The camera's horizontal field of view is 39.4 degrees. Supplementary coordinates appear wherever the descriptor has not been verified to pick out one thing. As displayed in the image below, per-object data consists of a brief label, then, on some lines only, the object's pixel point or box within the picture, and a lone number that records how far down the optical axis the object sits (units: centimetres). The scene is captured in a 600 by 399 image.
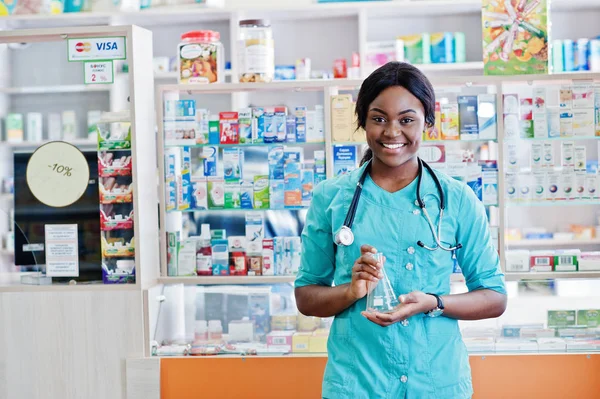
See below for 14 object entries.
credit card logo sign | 366
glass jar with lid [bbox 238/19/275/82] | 375
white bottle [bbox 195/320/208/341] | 382
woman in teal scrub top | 192
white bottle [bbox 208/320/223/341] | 382
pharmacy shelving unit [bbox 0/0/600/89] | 590
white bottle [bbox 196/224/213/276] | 385
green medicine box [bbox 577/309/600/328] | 372
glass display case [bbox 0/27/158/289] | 365
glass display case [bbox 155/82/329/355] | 382
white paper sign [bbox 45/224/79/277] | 376
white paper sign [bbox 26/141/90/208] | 373
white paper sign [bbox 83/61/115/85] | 364
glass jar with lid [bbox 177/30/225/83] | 377
